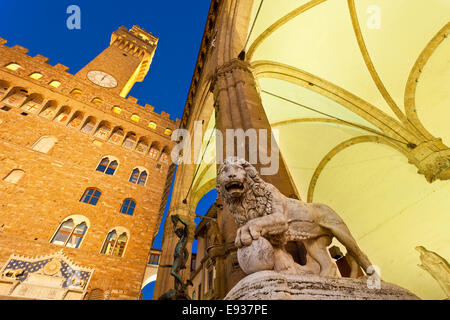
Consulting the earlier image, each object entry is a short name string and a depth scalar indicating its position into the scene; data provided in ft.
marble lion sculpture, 5.46
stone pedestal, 3.82
